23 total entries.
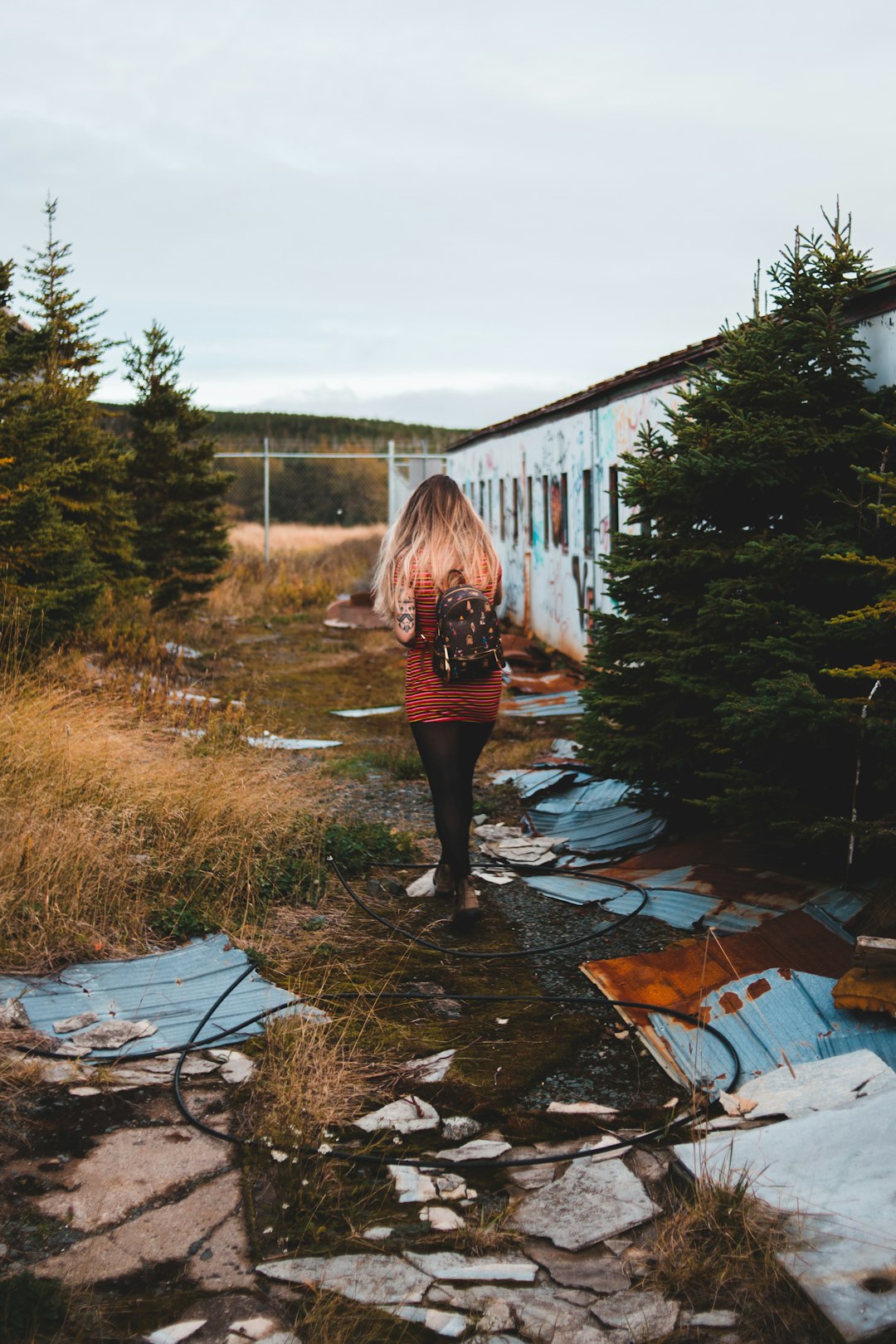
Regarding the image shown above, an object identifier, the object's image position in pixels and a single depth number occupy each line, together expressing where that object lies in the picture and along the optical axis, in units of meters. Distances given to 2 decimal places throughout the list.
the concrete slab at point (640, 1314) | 2.49
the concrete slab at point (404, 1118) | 3.44
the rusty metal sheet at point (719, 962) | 4.20
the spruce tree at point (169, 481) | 15.42
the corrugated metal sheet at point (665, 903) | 4.93
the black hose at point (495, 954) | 4.87
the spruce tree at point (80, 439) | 12.03
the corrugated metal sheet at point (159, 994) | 4.15
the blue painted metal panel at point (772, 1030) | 3.69
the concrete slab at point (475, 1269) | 2.71
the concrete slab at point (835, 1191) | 2.42
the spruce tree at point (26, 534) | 9.10
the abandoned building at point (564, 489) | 11.47
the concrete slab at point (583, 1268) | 2.69
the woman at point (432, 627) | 5.06
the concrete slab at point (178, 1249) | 2.71
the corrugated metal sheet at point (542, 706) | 10.86
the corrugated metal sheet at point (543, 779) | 7.53
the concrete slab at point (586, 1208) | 2.89
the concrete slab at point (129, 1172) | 2.99
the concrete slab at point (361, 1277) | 2.63
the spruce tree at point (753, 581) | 4.84
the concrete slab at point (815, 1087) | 3.32
